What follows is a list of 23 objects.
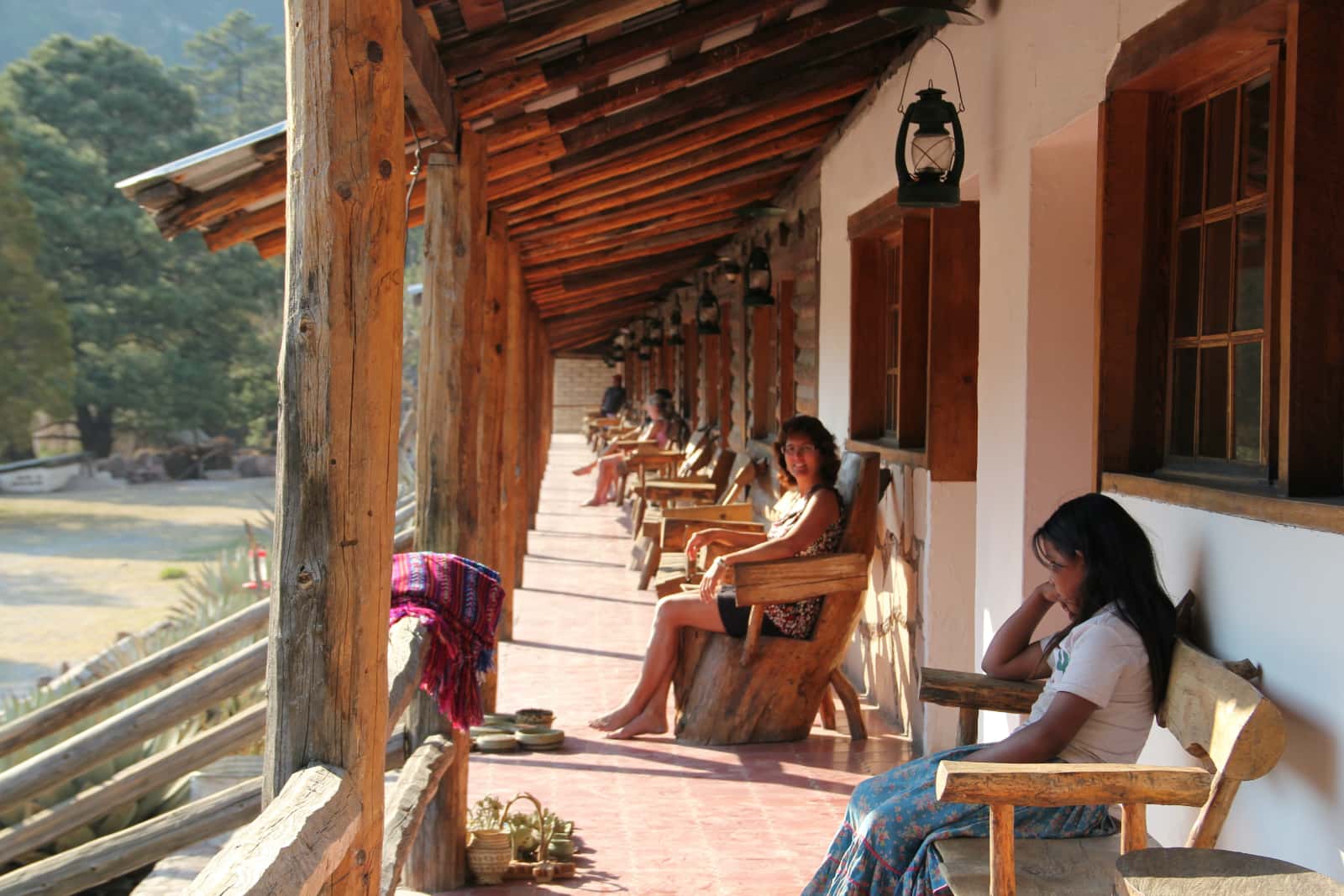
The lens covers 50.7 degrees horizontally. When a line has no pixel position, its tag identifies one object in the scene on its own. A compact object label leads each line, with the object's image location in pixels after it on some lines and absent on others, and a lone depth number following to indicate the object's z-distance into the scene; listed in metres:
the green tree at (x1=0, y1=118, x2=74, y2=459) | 34.81
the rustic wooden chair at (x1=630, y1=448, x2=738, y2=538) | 10.16
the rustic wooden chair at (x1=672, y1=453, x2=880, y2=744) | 5.40
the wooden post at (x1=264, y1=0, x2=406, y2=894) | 2.41
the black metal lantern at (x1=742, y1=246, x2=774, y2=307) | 8.70
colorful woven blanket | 3.69
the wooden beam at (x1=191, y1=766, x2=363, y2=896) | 1.92
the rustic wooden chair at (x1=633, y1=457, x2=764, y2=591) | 7.72
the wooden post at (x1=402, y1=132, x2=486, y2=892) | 4.71
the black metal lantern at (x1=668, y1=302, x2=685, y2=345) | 15.27
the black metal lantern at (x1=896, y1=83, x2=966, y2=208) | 4.42
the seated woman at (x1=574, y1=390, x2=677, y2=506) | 14.39
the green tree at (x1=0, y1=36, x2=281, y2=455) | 38.25
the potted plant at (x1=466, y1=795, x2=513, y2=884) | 4.03
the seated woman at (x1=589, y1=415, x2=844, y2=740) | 5.39
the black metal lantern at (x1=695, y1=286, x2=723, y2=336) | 11.67
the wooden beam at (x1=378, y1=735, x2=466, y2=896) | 3.32
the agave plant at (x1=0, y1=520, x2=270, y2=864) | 5.80
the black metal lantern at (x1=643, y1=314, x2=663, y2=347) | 18.02
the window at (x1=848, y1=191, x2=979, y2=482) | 5.14
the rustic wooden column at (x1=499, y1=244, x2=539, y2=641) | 7.77
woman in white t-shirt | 2.73
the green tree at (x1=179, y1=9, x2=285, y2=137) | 59.88
